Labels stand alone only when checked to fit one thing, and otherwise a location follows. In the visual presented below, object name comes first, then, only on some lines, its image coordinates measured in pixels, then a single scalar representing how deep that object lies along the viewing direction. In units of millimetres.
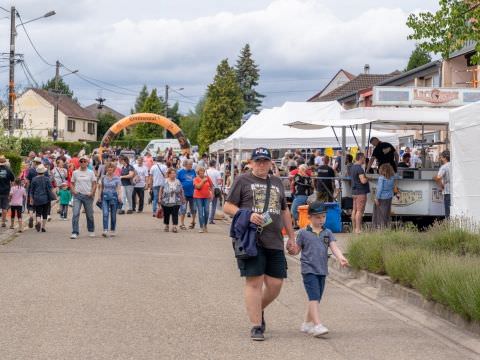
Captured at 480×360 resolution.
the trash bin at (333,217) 19891
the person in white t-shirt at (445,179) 19750
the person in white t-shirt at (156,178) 27219
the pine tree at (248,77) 110812
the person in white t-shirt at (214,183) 24925
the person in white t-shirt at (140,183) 28650
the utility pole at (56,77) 59844
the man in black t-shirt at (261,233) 8641
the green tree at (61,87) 133500
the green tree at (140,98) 141988
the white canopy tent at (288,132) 28312
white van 63822
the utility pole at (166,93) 92656
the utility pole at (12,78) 38688
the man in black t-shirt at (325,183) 21875
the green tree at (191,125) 110906
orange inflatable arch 49031
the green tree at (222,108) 89000
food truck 21031
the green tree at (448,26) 17125
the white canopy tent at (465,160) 16438
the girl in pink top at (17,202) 22000
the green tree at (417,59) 86375
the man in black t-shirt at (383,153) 21031
